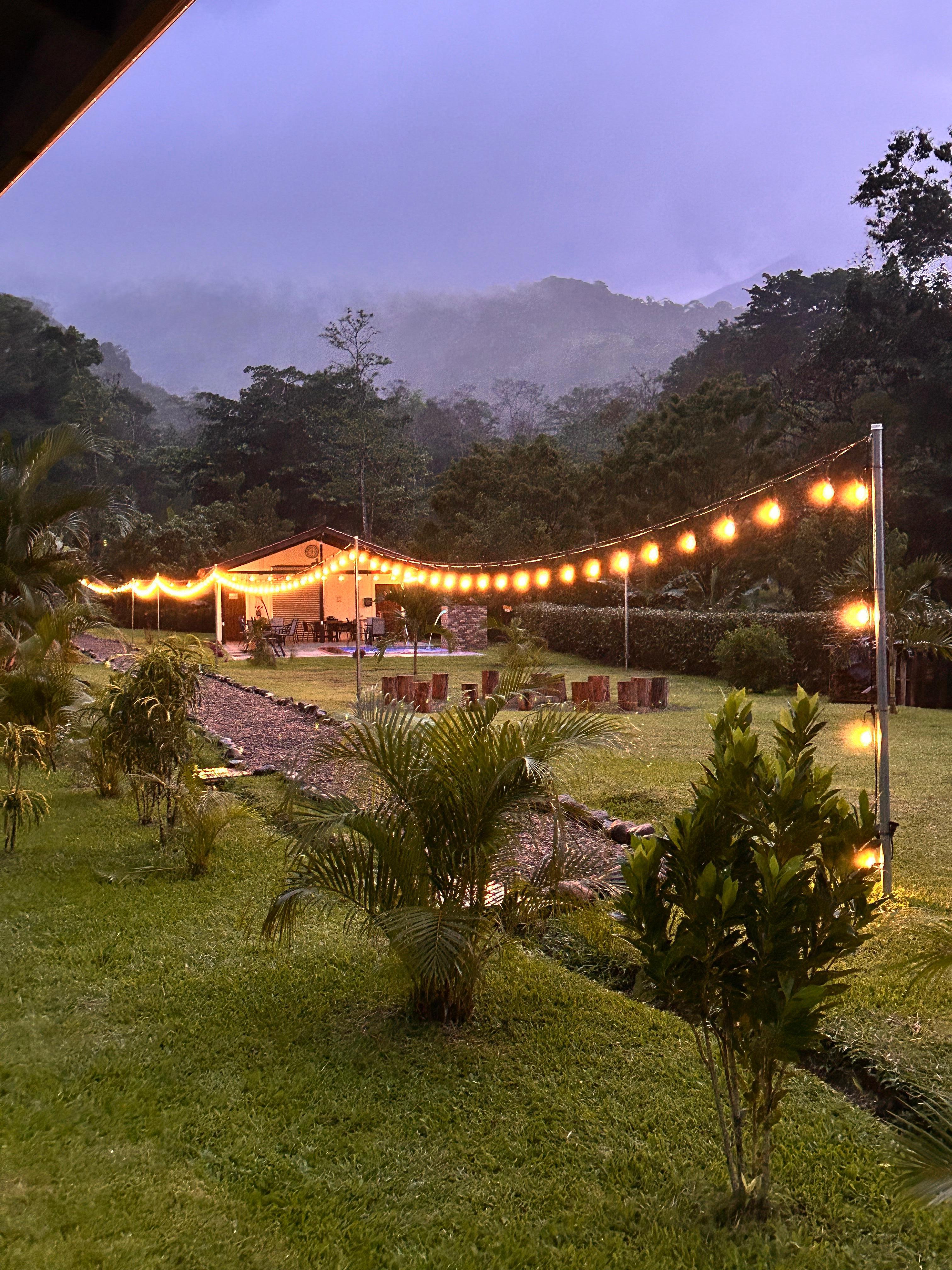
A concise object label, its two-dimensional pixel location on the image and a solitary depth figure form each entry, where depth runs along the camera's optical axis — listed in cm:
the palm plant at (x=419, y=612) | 2030
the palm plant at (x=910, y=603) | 1089
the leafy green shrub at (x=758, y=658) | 1523
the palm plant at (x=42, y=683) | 805
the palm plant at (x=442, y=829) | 357
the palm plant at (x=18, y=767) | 603
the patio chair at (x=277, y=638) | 2264
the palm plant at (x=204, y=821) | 564
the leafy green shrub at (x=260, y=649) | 1988
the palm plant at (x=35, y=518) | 1136
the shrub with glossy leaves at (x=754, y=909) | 239
